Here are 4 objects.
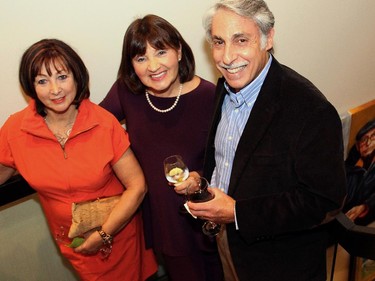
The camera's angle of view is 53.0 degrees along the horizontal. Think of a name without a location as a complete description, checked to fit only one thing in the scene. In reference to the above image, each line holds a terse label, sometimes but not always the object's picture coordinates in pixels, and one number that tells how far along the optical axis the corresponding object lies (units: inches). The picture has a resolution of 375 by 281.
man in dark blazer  60.8
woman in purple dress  79.4
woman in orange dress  74.1
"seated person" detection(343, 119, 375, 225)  147.8
